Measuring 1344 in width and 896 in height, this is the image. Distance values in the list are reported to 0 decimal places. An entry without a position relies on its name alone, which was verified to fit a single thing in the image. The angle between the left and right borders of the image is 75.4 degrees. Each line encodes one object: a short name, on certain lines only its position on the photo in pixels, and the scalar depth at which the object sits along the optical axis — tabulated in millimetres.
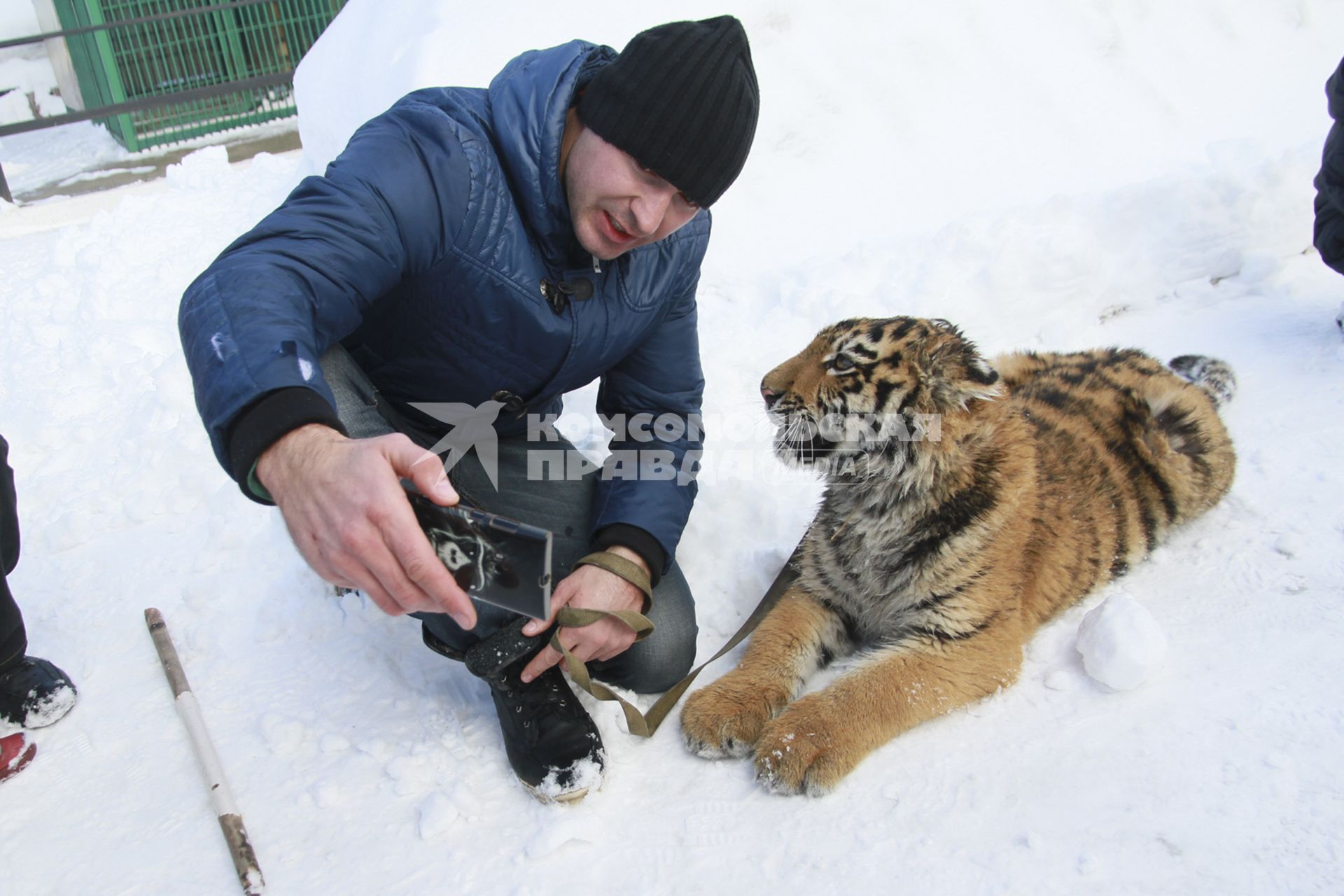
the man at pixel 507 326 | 1462
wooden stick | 1979
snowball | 2285
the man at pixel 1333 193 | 4008
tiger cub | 2330
